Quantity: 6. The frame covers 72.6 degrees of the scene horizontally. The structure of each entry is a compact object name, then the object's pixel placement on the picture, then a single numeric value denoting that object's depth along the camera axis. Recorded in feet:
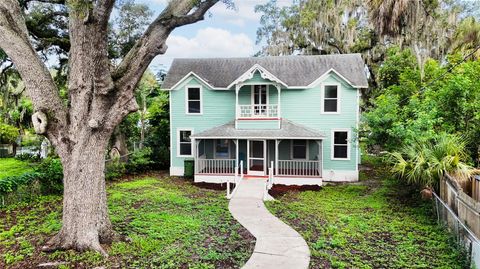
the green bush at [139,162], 58.70
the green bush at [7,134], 86.07
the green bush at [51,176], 40.31
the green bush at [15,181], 34.24
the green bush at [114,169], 52.36
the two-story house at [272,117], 52.85
